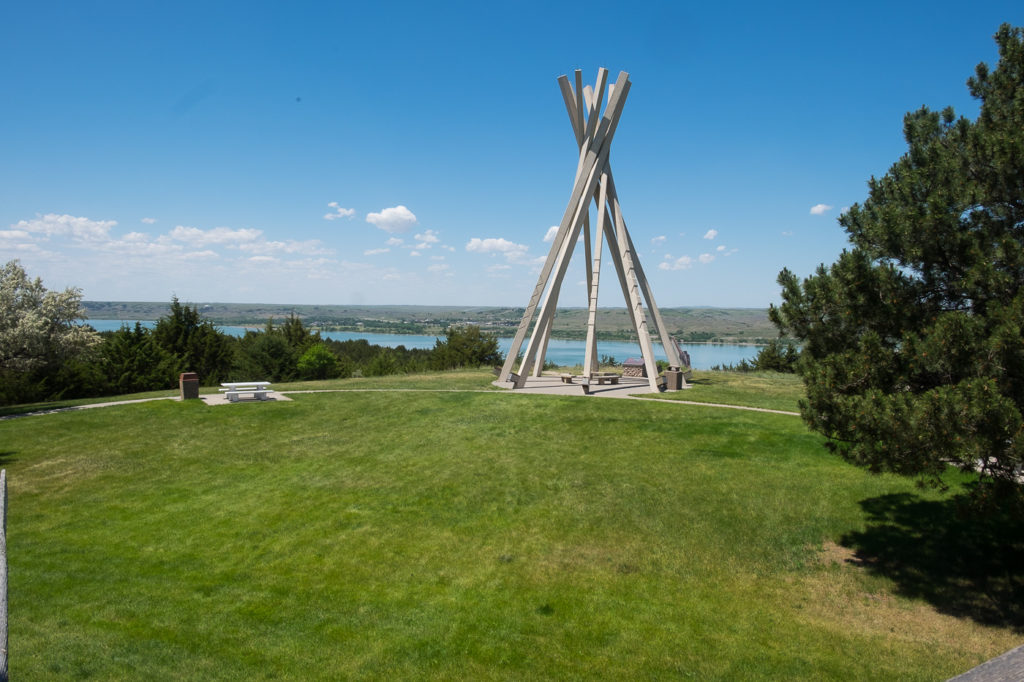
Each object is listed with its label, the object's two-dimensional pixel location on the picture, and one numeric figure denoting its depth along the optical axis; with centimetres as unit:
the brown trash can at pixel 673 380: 1814
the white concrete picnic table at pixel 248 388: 1739
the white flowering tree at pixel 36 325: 1644
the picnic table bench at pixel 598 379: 1873
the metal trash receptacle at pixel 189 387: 1769
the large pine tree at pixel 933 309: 544
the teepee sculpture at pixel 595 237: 1884
